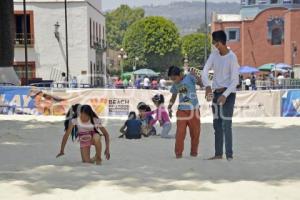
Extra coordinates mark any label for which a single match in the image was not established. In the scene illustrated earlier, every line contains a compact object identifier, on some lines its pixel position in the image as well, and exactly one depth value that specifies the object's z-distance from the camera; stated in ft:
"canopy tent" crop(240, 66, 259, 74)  143.27
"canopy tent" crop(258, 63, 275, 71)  164.45
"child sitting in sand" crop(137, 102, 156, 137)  44.89
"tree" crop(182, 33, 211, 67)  316.19
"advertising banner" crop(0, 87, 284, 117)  66.28
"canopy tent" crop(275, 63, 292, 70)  156.84
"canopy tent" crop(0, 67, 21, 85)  75.92
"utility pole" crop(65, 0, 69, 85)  125.44
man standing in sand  27.37
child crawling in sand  28.45
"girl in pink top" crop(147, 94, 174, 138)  44.45
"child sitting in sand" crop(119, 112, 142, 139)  42.88
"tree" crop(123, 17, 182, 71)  273.13
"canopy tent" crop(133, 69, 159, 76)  173.29
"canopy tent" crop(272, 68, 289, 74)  152.78
